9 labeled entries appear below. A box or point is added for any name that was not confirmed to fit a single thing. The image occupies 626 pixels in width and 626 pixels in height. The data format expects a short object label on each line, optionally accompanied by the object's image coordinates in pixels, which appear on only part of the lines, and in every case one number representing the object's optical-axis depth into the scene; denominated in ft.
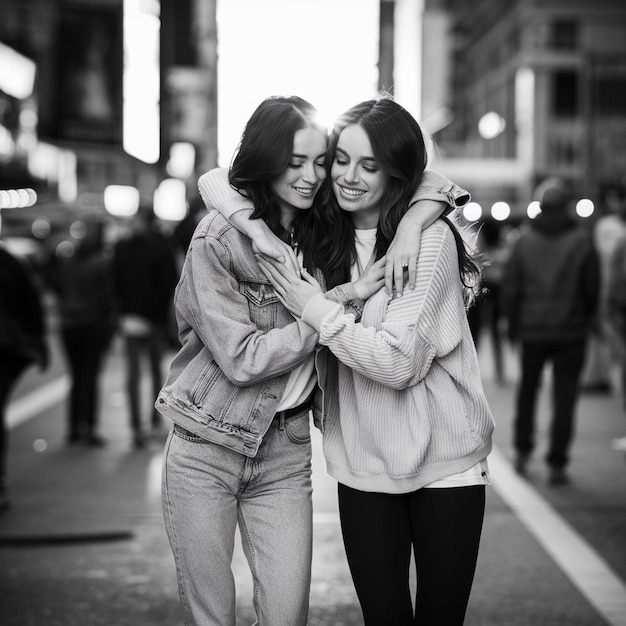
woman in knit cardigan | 10.46
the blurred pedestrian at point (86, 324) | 32.68
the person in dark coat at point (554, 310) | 26.35
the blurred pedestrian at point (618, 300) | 30.12
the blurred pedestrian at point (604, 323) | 32.73
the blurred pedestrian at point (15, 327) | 22.99
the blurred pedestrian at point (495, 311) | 45.00
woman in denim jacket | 10.61
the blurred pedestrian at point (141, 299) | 32.04
